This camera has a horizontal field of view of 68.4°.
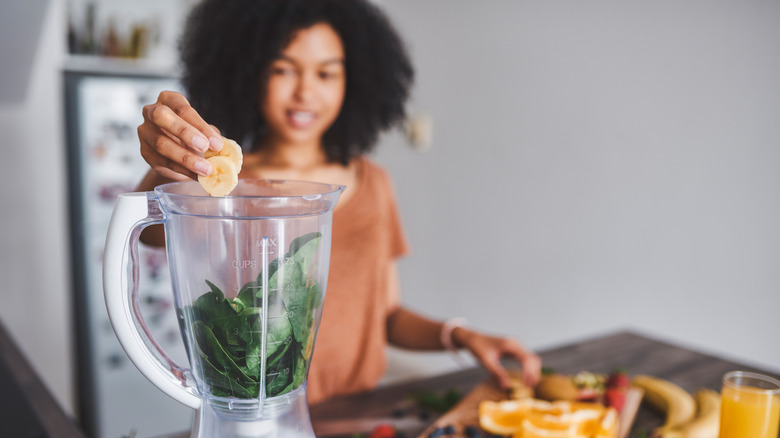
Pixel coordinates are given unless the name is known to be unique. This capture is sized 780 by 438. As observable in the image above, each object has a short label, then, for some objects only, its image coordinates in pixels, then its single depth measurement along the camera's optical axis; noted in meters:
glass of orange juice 0.75
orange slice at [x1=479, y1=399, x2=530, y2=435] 0.89
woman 1.10
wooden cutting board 0.95
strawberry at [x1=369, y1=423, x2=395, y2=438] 0.90
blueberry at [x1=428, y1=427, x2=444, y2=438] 0.89
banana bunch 0.93
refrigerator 2.59
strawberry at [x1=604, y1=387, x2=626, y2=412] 1.00
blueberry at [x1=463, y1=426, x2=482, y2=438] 0.89
